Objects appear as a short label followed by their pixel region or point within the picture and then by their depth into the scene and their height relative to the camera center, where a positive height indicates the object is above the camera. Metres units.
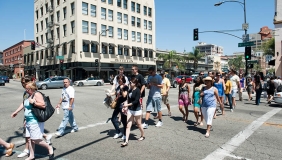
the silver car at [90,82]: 31.23 -1.51
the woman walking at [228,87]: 10.16 -0.77
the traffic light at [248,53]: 19.98 +1.65
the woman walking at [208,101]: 6.07 -0.86
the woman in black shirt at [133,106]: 5.28 -0.85
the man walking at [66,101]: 6.11 -0.82
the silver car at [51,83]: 24.87 -1.26
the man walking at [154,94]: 7.12 -0.75
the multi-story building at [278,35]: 22.59 +3.71
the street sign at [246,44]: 18.89 +2.41
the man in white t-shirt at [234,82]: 10.74 -0.58
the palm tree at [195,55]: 65.97 +4.97
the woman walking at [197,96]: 7.22 -0.85
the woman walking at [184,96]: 7.57 -0.86
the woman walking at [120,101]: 5.57 -0.78
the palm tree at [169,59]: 56.28 +3.33
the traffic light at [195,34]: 24.00 +4.11
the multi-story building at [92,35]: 38.28 +7.33
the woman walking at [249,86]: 13.88 -0.98
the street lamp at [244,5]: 20.65 +6.26
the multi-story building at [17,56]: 68.16 +5.79
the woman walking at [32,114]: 4.22 -0.82
